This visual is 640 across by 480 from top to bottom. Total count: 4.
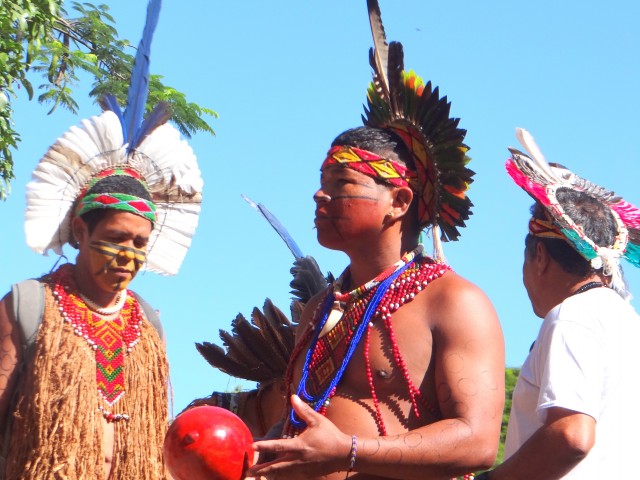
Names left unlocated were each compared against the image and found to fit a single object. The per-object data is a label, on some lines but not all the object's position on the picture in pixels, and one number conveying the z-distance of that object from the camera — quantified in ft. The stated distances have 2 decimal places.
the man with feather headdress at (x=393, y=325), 24.08
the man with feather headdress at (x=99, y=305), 32.04
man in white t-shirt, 25.05
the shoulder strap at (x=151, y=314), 35.88
